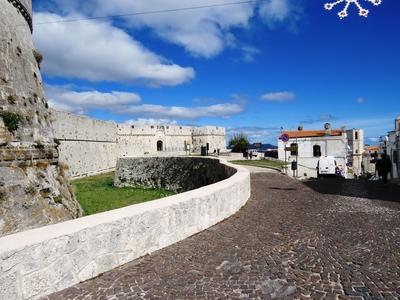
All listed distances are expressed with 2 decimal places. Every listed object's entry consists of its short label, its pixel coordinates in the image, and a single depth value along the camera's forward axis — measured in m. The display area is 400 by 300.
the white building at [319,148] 45.06
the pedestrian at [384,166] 15.18
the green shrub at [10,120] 9.12
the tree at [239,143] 61.28
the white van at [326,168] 23.38
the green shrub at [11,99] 9.57
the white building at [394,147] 27.72
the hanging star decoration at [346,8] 5.14
